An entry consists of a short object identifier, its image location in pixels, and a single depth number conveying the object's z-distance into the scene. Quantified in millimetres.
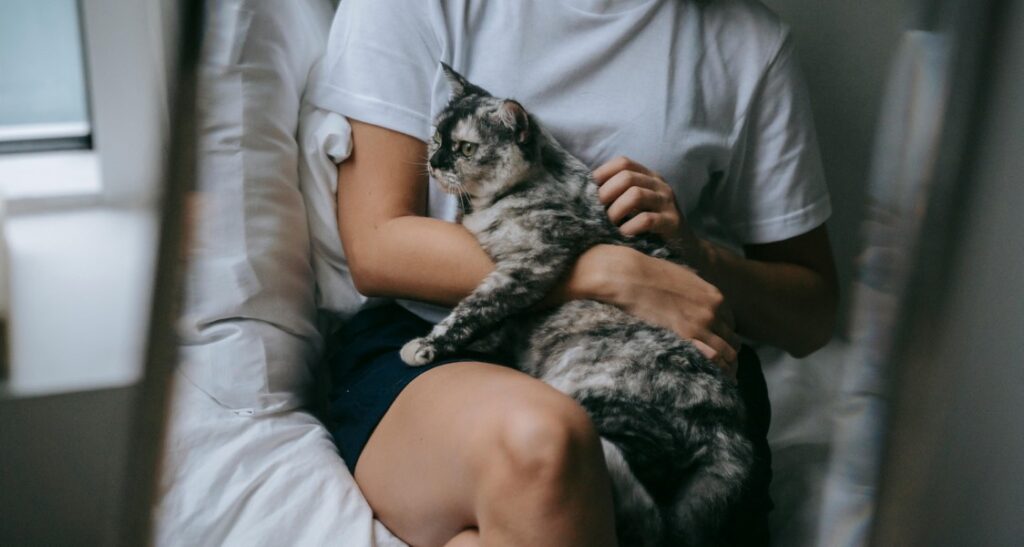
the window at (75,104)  1088
